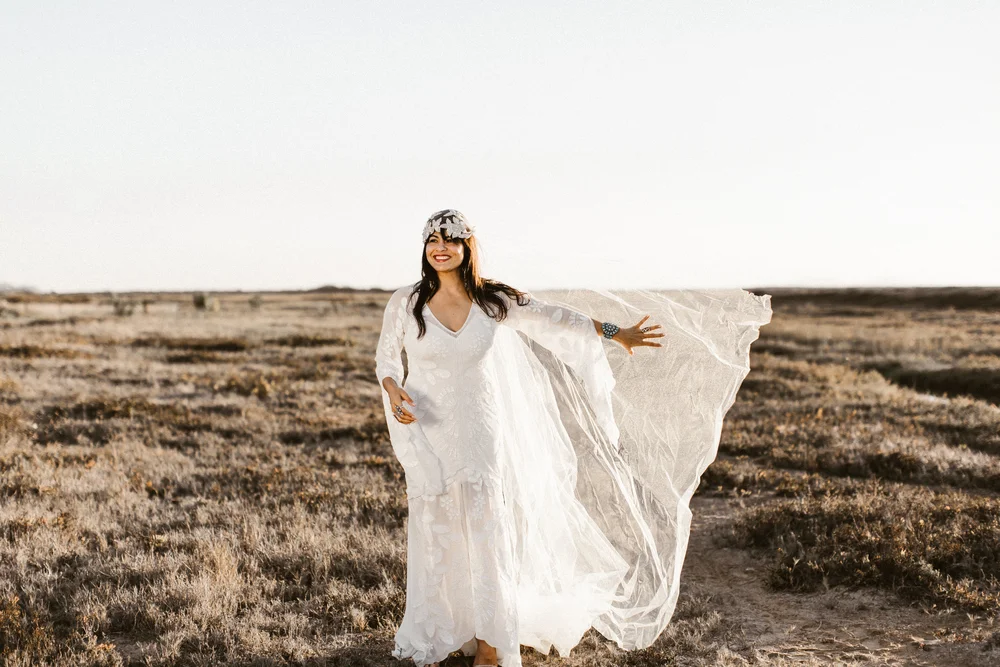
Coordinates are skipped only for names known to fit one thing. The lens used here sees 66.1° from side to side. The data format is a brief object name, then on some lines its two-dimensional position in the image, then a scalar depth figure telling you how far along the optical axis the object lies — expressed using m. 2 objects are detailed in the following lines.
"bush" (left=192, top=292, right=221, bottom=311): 58.34
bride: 4.62
